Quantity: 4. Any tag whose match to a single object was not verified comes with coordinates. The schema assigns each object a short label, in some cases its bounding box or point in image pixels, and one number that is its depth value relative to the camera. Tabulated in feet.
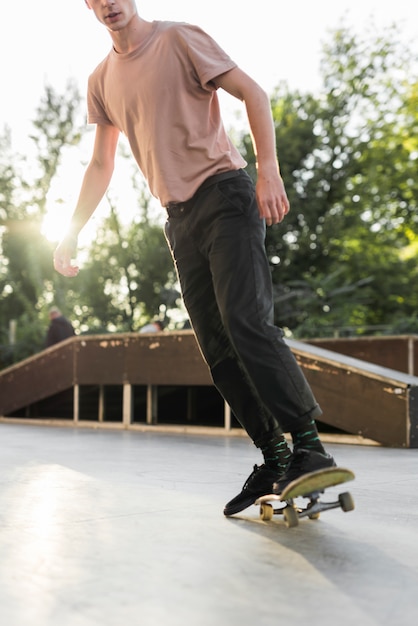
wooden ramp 20.08
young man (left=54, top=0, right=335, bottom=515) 8.55
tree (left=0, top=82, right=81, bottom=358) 104.78
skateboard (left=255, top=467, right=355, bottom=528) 7.61
